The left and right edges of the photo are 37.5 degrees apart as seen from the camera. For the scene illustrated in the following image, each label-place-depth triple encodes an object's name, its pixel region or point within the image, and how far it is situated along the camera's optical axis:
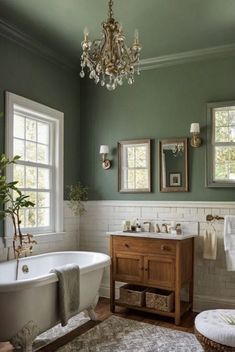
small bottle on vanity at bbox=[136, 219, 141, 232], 4.32
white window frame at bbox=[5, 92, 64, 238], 4.02
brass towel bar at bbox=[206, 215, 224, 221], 4.01
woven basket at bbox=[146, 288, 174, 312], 3.74
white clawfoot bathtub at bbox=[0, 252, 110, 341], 2.67
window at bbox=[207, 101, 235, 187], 4.04
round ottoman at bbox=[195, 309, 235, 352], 2.41
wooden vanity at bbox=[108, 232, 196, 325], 3.70
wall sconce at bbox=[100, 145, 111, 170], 4.67
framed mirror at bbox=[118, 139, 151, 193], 4.50
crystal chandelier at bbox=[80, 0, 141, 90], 2.57
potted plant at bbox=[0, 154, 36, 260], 3.22
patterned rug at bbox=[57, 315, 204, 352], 3.06
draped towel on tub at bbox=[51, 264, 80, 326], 3.03
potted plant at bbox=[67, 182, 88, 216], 4.71
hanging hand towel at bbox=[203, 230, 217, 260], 3.91
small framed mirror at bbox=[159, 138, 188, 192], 4.27
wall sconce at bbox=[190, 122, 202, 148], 4.11
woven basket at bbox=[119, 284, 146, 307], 3.91
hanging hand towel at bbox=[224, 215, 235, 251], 3.73
